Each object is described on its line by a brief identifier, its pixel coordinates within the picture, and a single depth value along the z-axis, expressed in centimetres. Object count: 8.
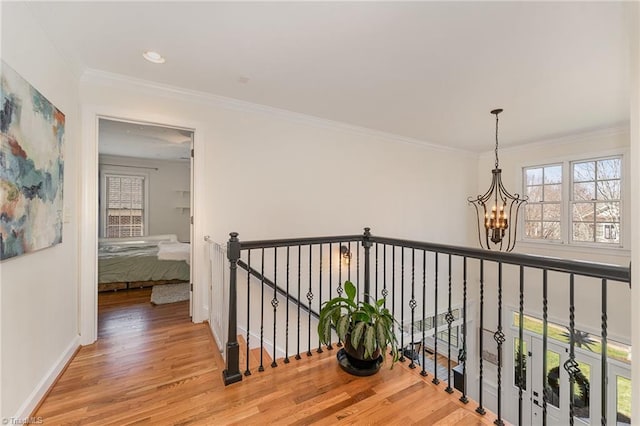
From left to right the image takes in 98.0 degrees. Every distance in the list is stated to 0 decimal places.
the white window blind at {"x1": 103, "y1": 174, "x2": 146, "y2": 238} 662
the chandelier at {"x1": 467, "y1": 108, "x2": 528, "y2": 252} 345
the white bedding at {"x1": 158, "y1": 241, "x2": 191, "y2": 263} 445
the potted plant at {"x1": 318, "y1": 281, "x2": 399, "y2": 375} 204
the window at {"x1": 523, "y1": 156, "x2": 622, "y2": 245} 418
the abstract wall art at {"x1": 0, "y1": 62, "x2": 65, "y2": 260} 145
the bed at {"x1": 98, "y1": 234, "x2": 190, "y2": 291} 413
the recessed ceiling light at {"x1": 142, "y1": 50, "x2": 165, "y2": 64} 229
